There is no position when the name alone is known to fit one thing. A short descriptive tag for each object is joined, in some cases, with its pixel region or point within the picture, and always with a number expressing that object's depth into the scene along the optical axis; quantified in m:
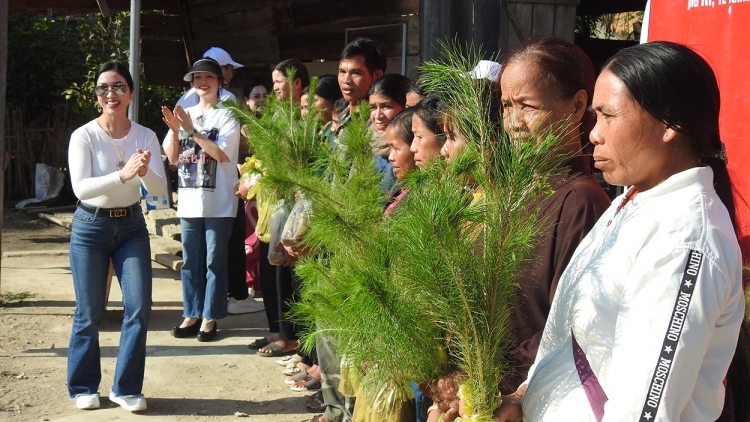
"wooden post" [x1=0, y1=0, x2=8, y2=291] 6.27
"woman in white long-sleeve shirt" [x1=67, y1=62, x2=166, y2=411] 4.45
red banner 3.01
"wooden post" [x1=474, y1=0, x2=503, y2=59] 6.38
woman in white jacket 1.41
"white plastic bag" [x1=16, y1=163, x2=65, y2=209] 12.20
